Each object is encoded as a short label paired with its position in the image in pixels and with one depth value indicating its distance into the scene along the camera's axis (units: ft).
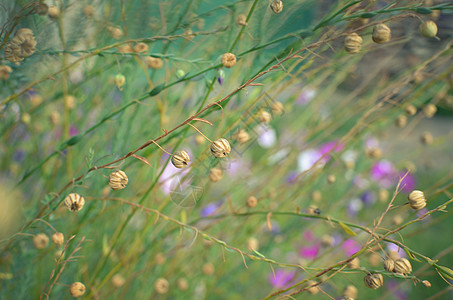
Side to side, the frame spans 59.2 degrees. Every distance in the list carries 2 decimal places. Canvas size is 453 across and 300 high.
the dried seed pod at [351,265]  1.11
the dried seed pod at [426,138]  2.22
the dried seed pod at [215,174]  1.46
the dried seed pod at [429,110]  2.03
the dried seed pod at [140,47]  1.31
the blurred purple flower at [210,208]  3.00
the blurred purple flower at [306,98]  2.34
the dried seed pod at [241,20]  1.18
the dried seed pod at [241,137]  1.41
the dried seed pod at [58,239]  1.14
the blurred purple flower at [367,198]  3.76
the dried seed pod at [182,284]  2.07
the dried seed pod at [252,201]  1.55
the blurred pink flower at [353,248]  2.97
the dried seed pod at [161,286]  1.69
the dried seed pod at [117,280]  1.73
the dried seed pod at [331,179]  1.87
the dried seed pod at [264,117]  1.43
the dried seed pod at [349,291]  1.44
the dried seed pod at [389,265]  1.00
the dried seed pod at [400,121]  2.11
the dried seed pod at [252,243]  1.97
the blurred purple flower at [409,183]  4.37
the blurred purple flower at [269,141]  3.89
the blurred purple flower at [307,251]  3.29
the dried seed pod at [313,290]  1.27
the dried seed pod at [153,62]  1.42
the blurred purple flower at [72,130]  2.85
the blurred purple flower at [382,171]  3.68
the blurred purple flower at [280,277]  2.81
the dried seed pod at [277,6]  1.06
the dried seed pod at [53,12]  1.29
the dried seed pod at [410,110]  1.75
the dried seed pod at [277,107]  1.48
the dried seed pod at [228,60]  1.05
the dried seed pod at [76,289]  1.18
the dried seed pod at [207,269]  2.14
